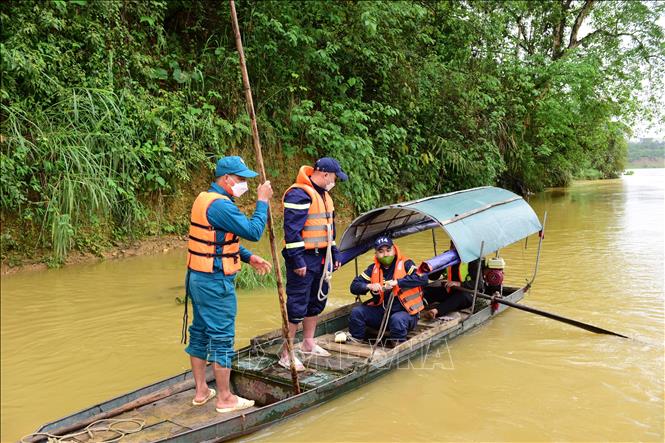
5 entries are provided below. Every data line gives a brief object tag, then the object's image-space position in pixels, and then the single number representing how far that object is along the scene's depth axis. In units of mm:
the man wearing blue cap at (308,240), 4531
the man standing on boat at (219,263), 3736
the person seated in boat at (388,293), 5172
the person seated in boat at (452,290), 6421
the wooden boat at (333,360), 3770
